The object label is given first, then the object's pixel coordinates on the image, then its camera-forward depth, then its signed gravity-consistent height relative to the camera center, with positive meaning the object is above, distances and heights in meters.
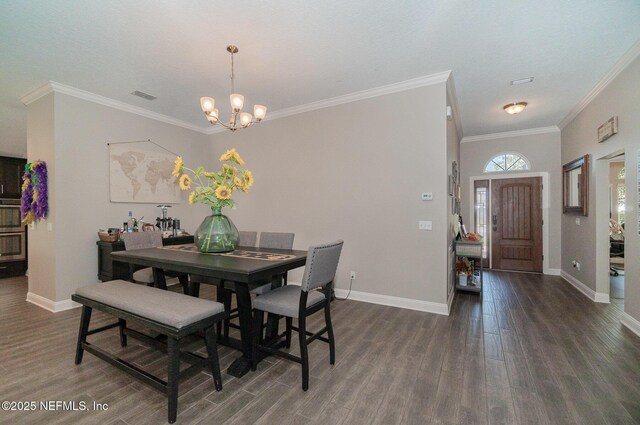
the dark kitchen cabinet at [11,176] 6.12 +0.82
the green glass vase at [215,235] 2.60 -0.21
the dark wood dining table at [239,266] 1.96 -0.40
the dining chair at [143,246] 3.04 -0.38
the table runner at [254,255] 2.35 -0.39
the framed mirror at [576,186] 4.12 +0.37
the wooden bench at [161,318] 1.71 -0.70
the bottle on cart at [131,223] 4.21 -0.16
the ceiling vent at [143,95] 3.89 +1.66
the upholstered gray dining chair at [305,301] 1.95 -0.68
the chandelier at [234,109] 2.79 +1.06
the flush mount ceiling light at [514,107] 4.28 +1.57
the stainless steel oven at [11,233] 5.66 -0.40
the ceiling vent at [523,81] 3.51 +1.62
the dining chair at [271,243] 2.64 -0.36
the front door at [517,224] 5.68 -0.30
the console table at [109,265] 3.69 -0.70
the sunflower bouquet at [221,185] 2.51 +0.24
